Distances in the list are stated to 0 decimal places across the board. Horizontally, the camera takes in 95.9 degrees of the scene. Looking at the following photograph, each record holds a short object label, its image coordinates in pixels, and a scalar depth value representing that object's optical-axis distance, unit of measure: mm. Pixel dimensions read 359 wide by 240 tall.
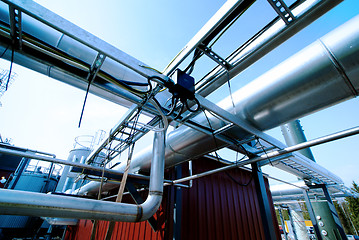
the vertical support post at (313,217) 4906
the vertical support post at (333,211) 4364
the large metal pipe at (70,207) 833
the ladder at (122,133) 1889
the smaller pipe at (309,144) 1337
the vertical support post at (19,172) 8111
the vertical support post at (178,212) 2735
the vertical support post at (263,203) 2062
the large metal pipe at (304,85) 1033
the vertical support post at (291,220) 8086
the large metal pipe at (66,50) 958
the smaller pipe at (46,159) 1907
